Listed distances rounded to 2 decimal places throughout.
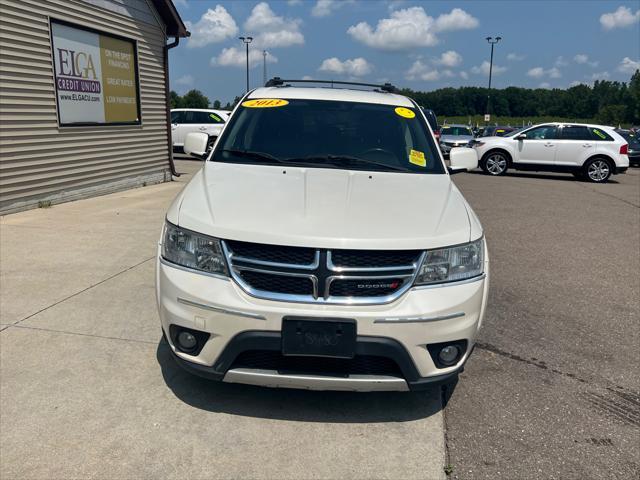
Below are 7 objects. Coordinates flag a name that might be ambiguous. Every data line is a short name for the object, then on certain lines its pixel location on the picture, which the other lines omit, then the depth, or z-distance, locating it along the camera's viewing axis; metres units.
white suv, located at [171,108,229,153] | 18.73
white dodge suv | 2.46
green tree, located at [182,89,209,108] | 88.71
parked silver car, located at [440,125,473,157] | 22.16
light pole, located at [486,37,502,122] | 43.59
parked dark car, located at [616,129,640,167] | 21.36
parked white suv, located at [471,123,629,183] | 15.72
